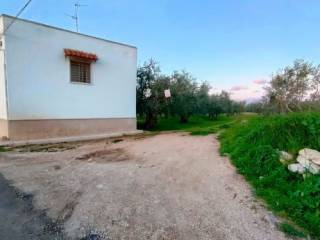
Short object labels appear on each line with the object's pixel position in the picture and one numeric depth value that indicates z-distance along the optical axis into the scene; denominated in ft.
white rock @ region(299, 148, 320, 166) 11.36
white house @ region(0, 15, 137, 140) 28.12
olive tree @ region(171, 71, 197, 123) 54.29
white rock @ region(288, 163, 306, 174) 11.34
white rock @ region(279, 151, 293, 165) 12.32
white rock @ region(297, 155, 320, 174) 11.04
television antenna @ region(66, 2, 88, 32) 39.15
